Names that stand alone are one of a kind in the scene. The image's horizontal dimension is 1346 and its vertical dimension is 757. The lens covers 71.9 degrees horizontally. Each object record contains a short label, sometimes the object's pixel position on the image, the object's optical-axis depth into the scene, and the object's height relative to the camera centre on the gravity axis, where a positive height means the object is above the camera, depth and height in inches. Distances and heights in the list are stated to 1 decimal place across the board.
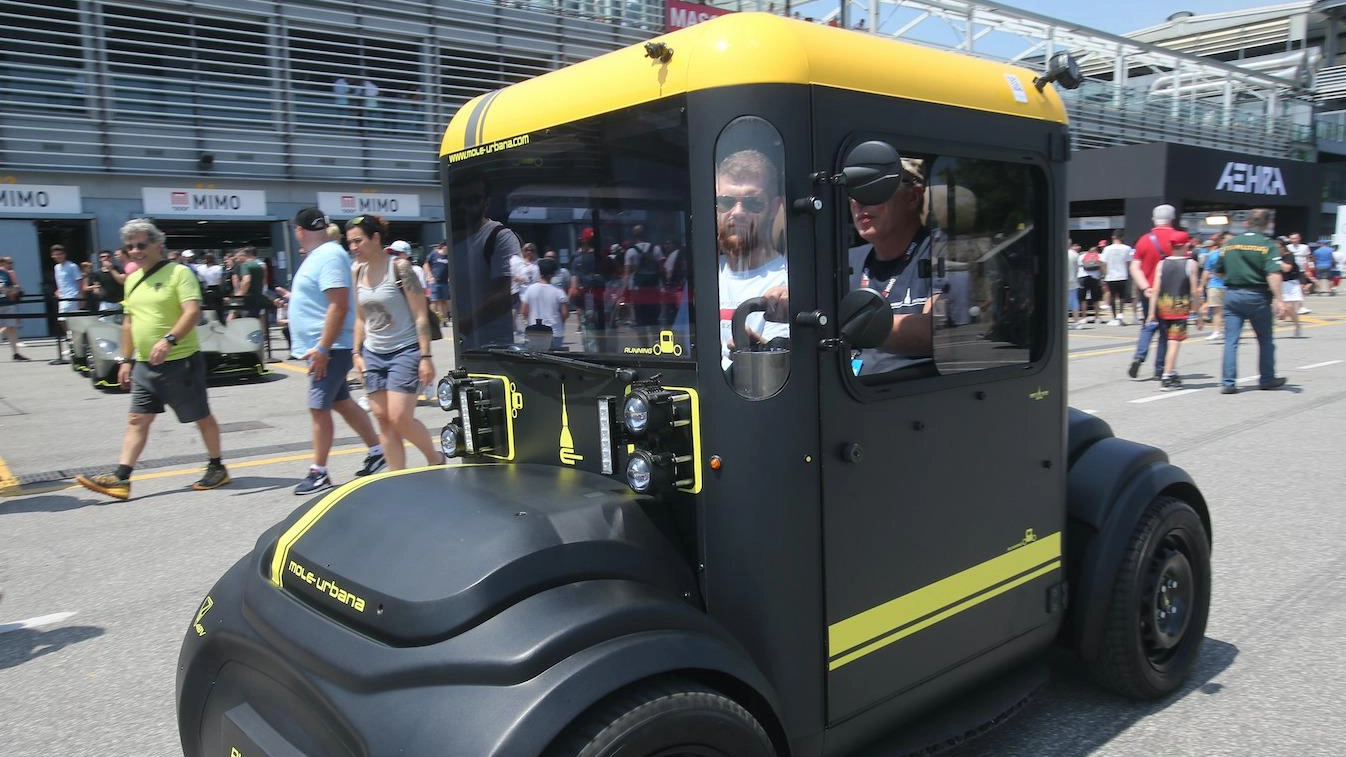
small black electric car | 74.1 -18.0
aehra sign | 1201.4 +115.7
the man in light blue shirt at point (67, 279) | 649.0 +20.5
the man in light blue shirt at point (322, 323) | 236.1 -6.4
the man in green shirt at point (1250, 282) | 370.9 -6.7
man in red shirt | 404.8 +7.5
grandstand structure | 705.6 +167.8
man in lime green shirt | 245.9 -9.7
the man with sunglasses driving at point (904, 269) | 97.9 +1.0
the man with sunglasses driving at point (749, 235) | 81.7 +4.3
